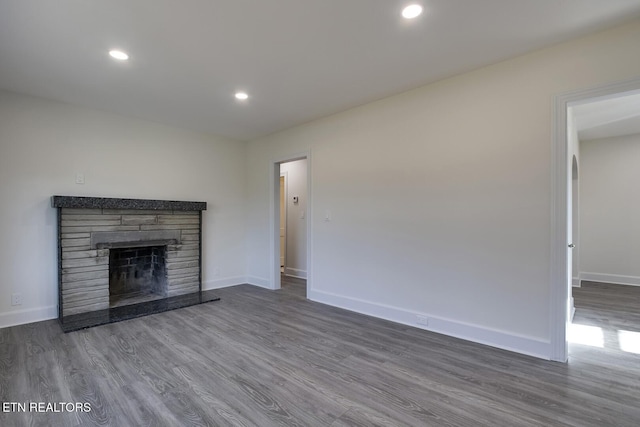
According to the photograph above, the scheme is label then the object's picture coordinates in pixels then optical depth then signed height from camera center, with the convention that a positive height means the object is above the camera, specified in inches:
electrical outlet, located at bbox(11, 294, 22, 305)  128.6 -36.0
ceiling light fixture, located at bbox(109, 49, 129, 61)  96.7 +53.7
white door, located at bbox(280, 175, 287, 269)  249.0 -2.3
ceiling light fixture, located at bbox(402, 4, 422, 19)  76.4 +53.8
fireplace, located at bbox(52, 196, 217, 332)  137.3 -22.6
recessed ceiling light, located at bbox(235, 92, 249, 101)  130.5 +54.0
